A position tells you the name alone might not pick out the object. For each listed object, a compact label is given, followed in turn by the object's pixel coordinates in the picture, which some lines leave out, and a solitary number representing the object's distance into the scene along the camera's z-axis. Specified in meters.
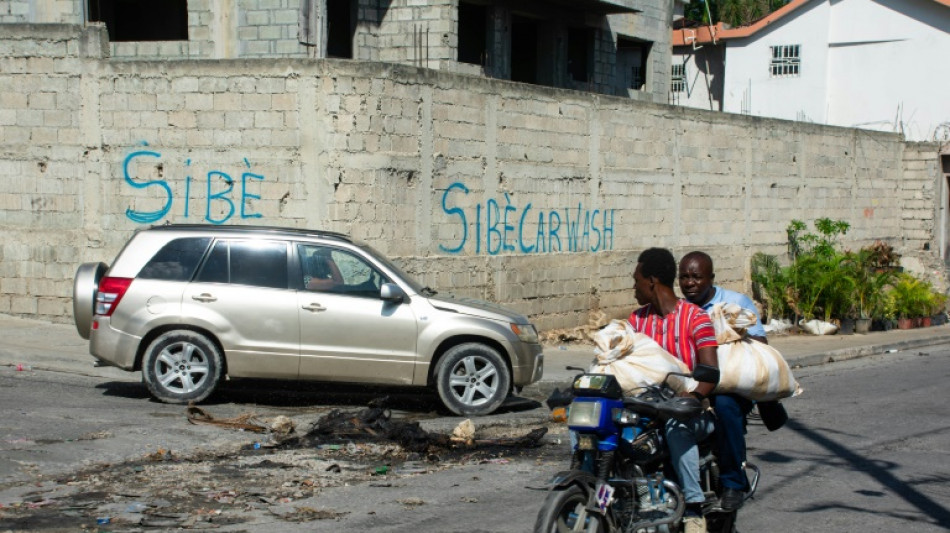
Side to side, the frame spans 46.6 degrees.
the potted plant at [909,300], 22.34
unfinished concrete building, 22.02
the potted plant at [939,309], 23.34
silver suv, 10.68
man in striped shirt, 5.64
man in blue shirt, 5.94
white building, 33.78
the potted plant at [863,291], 21.12
